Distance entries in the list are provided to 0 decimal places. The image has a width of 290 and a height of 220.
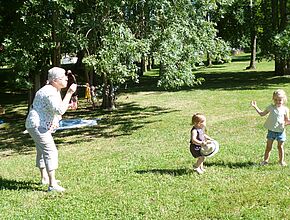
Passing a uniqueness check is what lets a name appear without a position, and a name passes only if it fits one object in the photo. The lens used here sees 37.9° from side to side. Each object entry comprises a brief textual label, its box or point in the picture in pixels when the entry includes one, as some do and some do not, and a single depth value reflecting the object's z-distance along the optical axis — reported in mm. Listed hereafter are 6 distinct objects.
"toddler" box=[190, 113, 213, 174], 6473
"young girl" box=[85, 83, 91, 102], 19200
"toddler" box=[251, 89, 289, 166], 6723
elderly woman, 5742
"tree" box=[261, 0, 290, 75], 22277
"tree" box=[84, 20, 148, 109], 11305
